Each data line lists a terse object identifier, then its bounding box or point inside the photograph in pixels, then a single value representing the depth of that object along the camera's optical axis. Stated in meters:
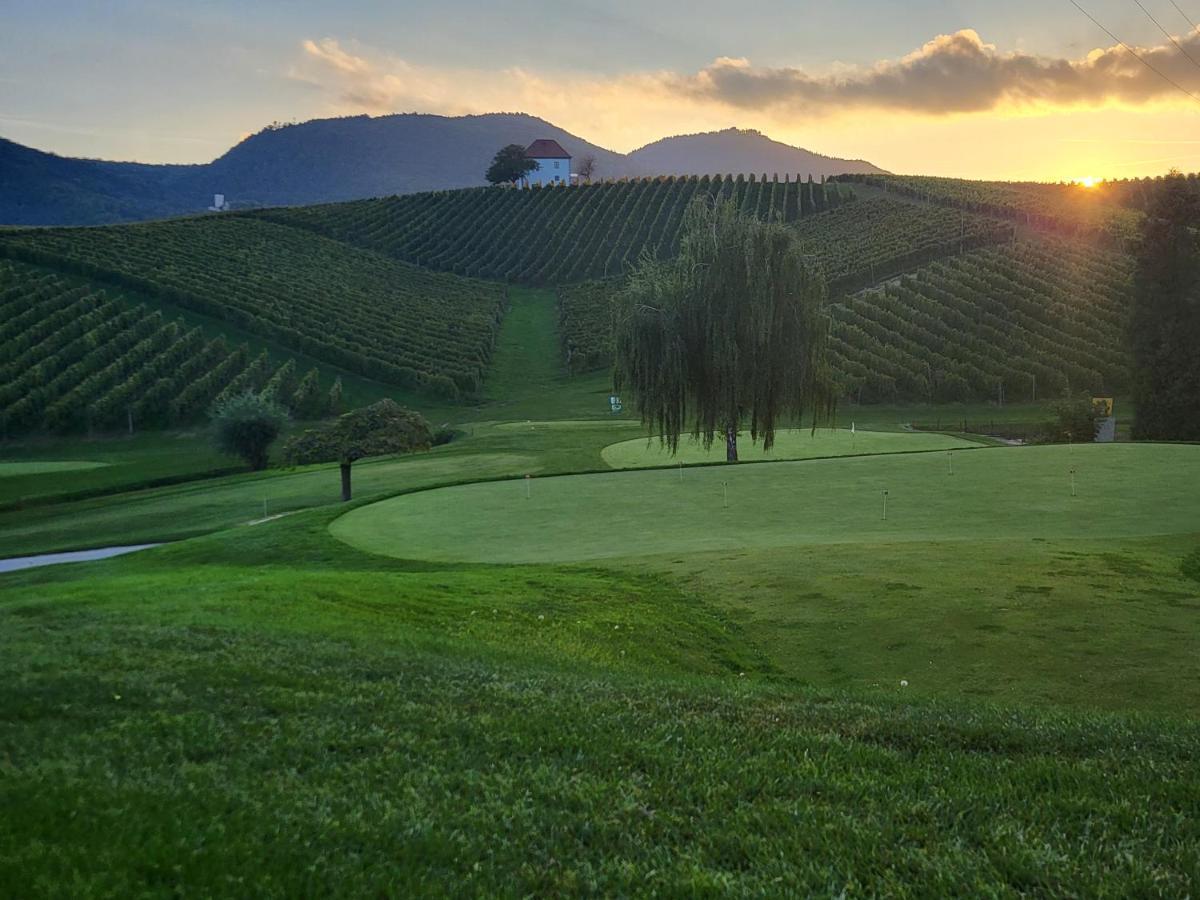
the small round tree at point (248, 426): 40.34
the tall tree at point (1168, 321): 45.09
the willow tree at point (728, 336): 29.14
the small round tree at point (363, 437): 27.05
